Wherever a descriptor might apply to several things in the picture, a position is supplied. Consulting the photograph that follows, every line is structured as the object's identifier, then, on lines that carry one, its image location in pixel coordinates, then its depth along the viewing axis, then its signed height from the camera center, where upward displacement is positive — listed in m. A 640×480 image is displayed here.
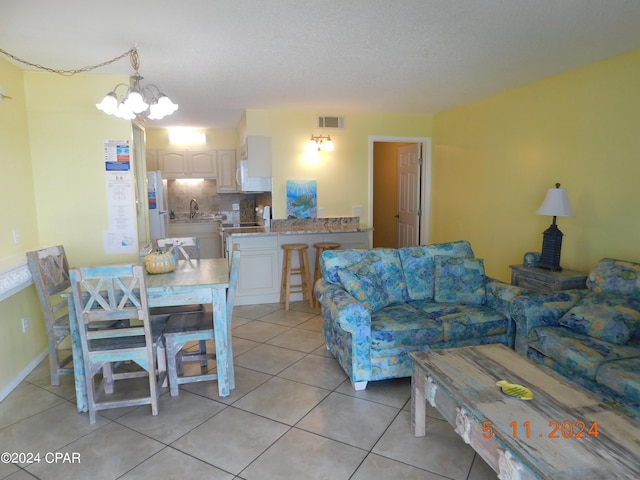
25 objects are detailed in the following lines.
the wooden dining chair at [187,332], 2.63 -0.87
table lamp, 3.26 -0.25
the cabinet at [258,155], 4.89 +0.61
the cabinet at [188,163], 6.56 +0.68
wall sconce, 5.13 +0.77
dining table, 2.49 -0.64
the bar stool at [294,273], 4.50 -0.86
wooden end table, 3.15 -0.66
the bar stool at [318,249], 4.68 -0.58
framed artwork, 5.14 +0.04
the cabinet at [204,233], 6.54 -0.51
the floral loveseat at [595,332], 2.07 -0.86
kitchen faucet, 7.01 -0.09
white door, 5.77 +0.10
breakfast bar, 4.67 -0.56
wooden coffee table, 1.31 -0.87
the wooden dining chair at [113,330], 2.22 -0.76
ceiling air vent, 5.15 +1.08
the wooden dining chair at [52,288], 2.67 -0.61
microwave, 5.01 +0.27
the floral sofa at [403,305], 2.66 -0.80
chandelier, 2.36 +0.62
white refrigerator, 5.73 -0.03
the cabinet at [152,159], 6.50 +0.75
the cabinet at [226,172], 6.74 +0.54
